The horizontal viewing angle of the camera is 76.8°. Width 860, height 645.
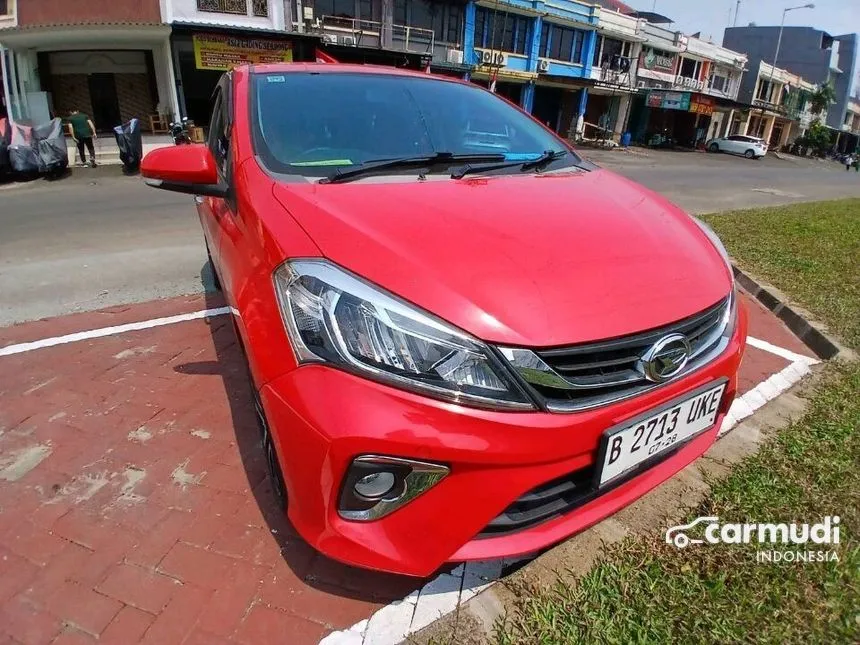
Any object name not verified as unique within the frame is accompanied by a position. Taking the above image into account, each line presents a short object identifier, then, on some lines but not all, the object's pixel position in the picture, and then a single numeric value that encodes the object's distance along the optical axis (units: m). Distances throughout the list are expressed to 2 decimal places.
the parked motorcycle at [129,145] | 13.23
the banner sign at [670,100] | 32.91
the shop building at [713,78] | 38.97
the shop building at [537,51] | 27.15
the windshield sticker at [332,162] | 2.15
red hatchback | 1.37
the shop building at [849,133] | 62.91
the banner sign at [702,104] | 33.50
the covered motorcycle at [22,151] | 11.59
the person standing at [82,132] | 13.65
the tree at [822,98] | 53.28
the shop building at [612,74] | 32.78
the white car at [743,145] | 36.75
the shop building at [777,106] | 48.47
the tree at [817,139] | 49.62
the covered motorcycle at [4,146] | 11.45
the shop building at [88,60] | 16.27
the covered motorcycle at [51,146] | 12.06
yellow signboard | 17.52
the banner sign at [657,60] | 36.34
